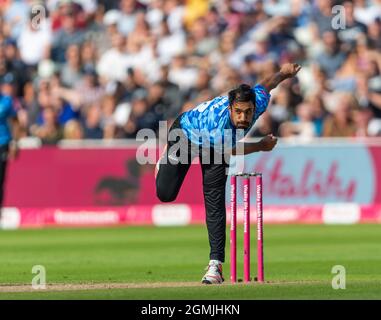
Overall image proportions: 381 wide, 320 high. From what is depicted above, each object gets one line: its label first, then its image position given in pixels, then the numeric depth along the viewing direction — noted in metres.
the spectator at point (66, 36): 23.69
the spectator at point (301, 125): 21.55
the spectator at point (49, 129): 21.48
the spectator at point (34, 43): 23.67
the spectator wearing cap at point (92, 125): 22.08
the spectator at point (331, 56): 22.42
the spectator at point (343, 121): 21.31
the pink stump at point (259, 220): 11.09
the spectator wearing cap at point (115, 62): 23.25
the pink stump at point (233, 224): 11.08
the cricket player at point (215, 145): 10.86
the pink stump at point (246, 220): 11.02
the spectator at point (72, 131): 21.77
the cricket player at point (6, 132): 18.09
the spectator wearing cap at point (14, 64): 22.98
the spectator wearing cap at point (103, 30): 23.72
